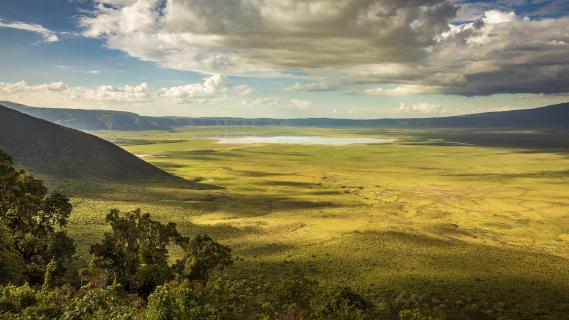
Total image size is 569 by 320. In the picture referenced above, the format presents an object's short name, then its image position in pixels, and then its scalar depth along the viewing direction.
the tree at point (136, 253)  33.81
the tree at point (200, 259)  37.62
